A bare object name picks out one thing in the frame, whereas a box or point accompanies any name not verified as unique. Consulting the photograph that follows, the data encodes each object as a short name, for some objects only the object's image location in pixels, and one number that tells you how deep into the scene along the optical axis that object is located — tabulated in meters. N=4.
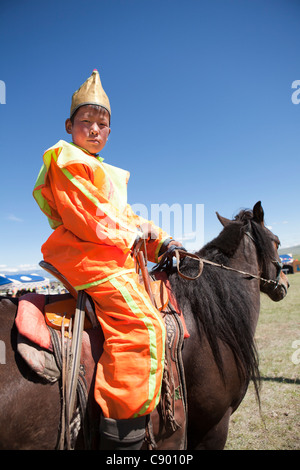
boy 1.54
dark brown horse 1.52
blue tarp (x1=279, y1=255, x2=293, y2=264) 46.69
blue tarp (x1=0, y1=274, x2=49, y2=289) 14.49
